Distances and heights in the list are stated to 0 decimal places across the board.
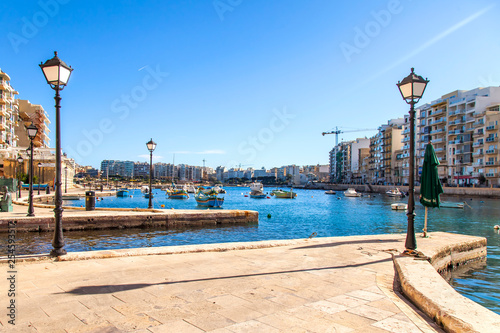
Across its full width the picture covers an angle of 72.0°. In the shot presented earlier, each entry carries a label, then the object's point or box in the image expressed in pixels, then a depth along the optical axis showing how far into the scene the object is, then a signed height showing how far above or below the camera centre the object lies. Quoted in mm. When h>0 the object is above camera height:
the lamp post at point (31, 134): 16708 +1907
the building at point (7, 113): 62625 +11620
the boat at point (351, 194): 93056 -5331
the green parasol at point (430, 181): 12009 -227
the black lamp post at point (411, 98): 9289 +2150
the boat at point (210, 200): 44062 -3393
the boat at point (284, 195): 88875 -5437
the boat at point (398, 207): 47469 -4467
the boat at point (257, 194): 92181 -5531
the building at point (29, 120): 85812 +14071
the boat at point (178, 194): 77500 -4760
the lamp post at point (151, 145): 23141 +1898
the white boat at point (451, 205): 48275 -4278
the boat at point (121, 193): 85000 -4975
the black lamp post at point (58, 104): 8656 +1791
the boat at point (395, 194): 82831 -4679
